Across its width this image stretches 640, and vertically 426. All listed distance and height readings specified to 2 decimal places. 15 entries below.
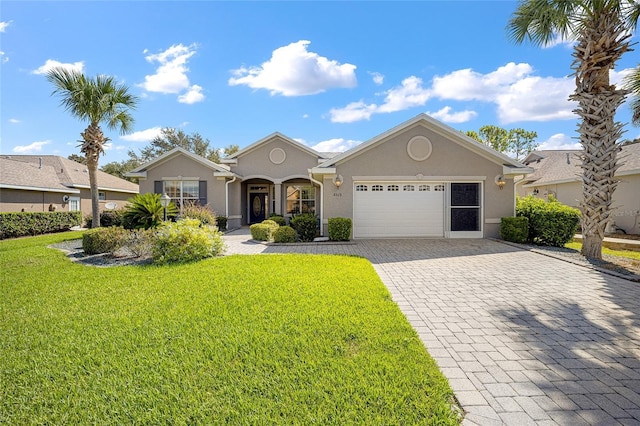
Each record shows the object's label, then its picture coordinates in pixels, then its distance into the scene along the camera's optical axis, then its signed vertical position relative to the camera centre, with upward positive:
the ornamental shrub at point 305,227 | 12.37 -0.84
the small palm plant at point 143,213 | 10.19 -0.16
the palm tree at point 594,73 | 8.47 +4.21
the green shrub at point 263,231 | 12.66 -1.05
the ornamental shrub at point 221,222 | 16.83 -0.82
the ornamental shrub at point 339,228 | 11.79 -0.85
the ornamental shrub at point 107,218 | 19.00 -0.64
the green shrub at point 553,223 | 11.00 -0.66
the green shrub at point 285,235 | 12.01 -1.15
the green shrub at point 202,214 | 14.74 -0.32
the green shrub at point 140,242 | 8.97 -1.05
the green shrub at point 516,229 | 11.33 -0.89
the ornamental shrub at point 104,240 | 9.28 -1.02
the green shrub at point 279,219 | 17.08 -0.68
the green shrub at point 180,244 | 8.32 -1.06
